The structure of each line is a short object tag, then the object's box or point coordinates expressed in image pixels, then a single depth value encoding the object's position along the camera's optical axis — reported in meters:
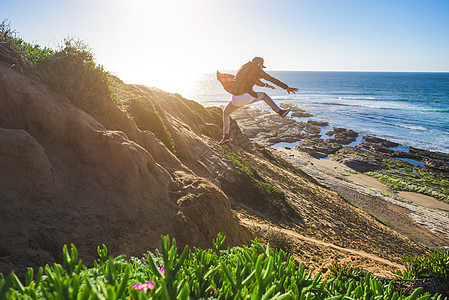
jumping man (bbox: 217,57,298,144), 6.07
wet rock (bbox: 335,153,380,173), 24.42
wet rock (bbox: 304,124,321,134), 35.36
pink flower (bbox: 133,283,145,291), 1.63
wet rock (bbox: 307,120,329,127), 39.97
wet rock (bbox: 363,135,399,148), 30.45
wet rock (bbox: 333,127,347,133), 35.79
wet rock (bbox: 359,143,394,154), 28.47
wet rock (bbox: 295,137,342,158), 27.88
